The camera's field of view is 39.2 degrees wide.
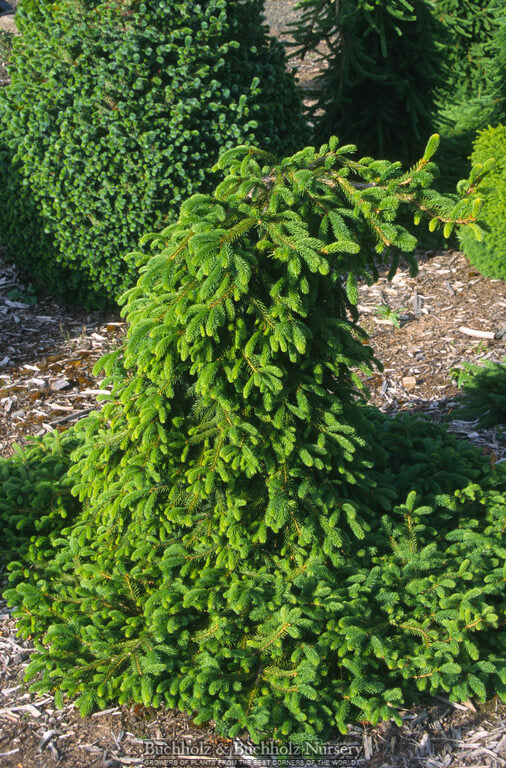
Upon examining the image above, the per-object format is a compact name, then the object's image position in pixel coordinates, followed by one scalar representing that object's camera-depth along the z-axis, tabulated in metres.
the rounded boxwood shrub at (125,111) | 4.80
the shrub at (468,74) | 7.41
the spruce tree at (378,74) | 6.29
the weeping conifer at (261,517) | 2.74
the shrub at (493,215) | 5.66
